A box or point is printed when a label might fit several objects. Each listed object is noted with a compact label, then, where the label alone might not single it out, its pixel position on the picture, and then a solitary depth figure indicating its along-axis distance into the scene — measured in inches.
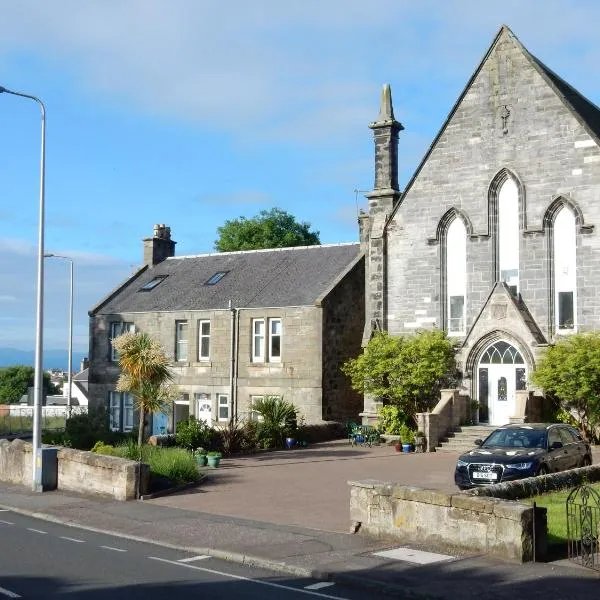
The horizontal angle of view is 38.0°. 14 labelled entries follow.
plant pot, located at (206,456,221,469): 972.6
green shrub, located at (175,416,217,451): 1039.0
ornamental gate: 463.5
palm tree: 952.3
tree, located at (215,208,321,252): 2432.3
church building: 1170.6
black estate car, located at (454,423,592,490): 703.7
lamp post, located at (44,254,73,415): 1732.3
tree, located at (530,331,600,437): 1076.5
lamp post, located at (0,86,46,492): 839.7
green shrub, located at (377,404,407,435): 1248.8
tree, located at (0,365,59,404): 3887.8
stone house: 1396.4
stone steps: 1139.9
